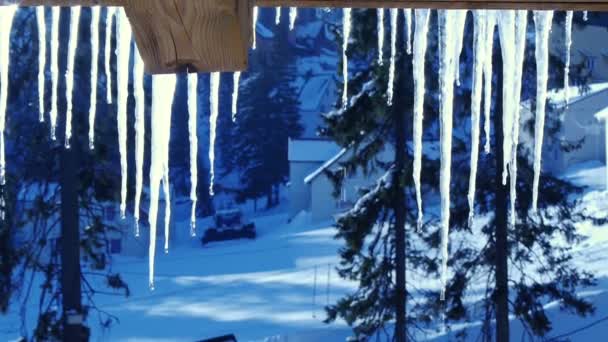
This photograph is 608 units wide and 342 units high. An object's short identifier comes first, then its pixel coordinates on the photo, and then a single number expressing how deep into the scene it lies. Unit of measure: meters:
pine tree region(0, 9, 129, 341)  16.30
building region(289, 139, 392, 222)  37.91
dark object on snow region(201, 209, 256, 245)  41.38
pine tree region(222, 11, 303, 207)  43.88
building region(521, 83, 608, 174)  33.09
